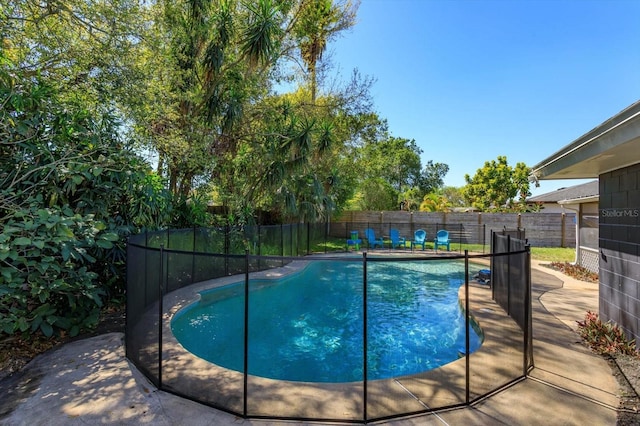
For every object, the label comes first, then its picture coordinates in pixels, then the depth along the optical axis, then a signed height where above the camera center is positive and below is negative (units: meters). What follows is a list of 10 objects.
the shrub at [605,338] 3.88 -1.61
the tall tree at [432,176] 37.69 +5.28
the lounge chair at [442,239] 14.06 -1.00
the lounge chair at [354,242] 15.02 -1.22
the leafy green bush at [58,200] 3.49 +0.25
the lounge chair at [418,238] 15.26 -1.02
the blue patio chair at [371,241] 15.41 -1.20
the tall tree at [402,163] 31.85 +6.21
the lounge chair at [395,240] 15.36 -1.13
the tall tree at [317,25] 12.37 +8.39
